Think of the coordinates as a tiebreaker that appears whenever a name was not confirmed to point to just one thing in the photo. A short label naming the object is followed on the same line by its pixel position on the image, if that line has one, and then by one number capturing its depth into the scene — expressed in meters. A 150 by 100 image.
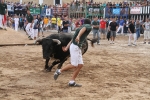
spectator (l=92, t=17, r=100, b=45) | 18.30
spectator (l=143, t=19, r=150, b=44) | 20.19
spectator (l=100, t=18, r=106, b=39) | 22.75
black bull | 8.86
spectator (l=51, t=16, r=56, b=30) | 33.06
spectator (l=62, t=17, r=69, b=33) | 18.71
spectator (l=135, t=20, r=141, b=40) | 21.14
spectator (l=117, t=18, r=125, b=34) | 27.17
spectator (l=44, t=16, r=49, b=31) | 33.31
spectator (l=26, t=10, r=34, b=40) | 18.02
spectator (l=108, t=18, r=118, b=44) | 19.10
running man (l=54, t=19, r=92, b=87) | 7.32
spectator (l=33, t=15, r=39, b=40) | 18.73
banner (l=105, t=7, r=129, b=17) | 28.42
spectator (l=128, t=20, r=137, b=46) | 18.57
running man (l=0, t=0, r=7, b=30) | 16.63
